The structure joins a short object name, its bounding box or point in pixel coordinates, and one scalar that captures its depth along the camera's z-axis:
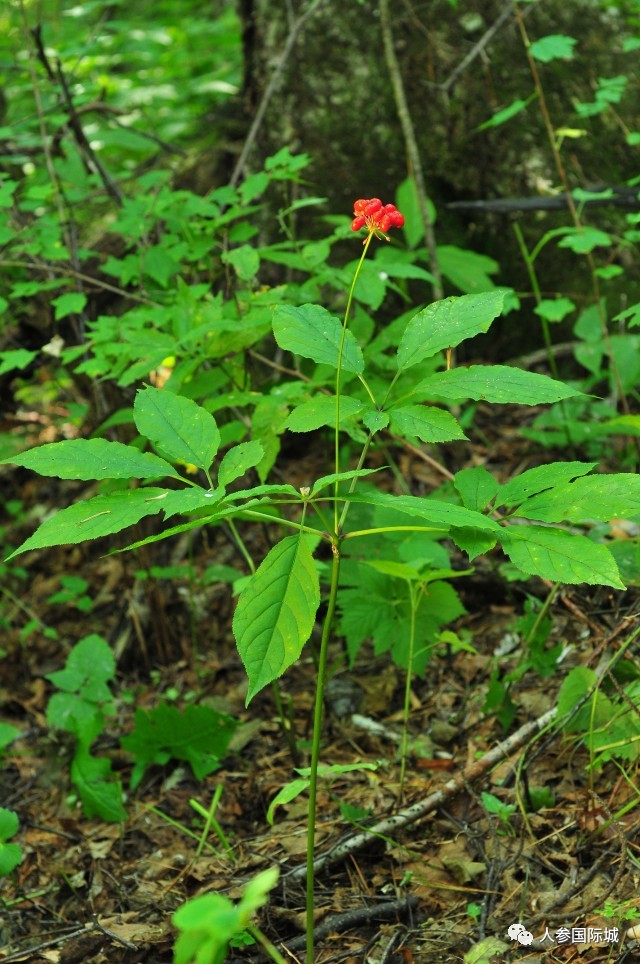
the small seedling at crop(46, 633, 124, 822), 2.29
